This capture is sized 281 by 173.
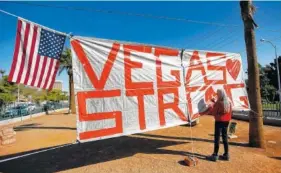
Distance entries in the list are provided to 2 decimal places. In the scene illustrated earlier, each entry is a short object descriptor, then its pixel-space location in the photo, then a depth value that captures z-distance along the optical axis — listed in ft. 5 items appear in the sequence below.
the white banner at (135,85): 17.99
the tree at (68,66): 94.48
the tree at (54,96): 193.98
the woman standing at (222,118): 20.38
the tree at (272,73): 155.44
